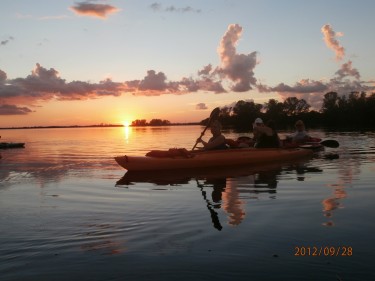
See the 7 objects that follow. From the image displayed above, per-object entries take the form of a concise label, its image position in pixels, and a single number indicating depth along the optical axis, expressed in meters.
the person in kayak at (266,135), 15.62
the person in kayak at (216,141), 13.53
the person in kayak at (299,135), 20.03
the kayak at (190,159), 13.29
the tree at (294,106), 107.70
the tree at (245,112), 107.44
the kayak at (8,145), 29.21
